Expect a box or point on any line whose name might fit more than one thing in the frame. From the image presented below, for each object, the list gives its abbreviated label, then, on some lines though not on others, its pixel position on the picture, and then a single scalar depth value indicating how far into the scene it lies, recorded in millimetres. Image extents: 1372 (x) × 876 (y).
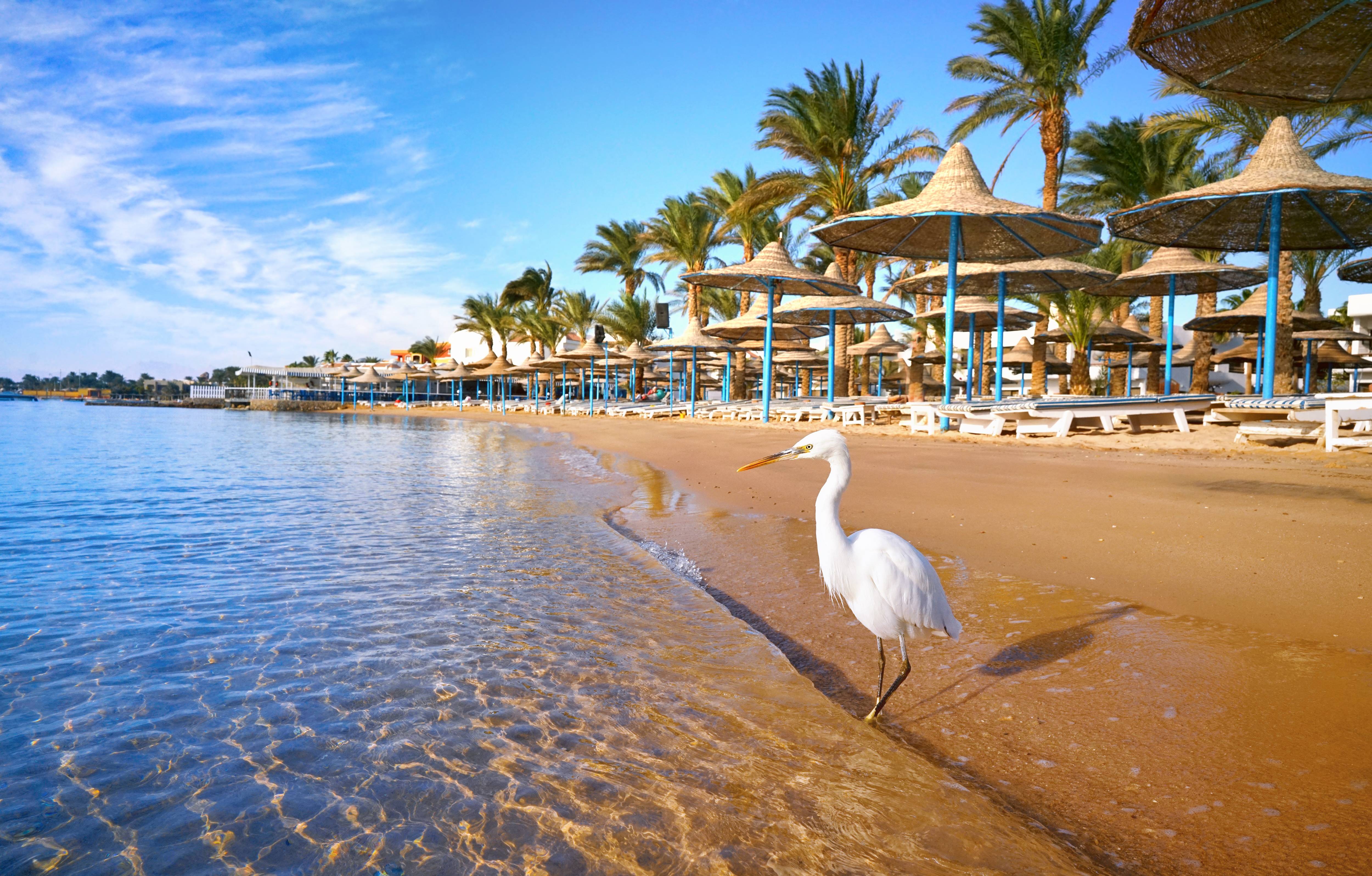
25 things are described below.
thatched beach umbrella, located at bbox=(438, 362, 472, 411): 48969
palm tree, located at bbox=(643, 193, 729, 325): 31438
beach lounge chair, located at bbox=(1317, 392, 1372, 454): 8500
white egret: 3053
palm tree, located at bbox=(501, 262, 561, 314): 51219
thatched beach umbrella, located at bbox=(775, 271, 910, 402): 18625
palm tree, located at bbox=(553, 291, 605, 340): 47656
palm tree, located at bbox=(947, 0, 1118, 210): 17422
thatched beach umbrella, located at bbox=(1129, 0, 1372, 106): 4473
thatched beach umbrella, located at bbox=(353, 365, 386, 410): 54250
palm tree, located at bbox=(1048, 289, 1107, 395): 23516
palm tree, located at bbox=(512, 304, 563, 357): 48438
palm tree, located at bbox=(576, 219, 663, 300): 38406
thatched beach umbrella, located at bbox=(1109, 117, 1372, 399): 11297
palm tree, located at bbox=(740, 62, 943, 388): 21078
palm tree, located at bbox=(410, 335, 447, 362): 78562
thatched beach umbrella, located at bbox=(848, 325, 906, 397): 29156
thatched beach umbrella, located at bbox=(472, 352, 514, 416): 45781
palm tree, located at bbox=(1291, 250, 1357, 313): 27656
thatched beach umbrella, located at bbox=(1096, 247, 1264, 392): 17641
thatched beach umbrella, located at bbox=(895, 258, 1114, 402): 15258
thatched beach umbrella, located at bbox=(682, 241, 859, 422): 19531
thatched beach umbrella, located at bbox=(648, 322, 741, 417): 26609
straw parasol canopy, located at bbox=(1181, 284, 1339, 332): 19297
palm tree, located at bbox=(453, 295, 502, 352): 54188
